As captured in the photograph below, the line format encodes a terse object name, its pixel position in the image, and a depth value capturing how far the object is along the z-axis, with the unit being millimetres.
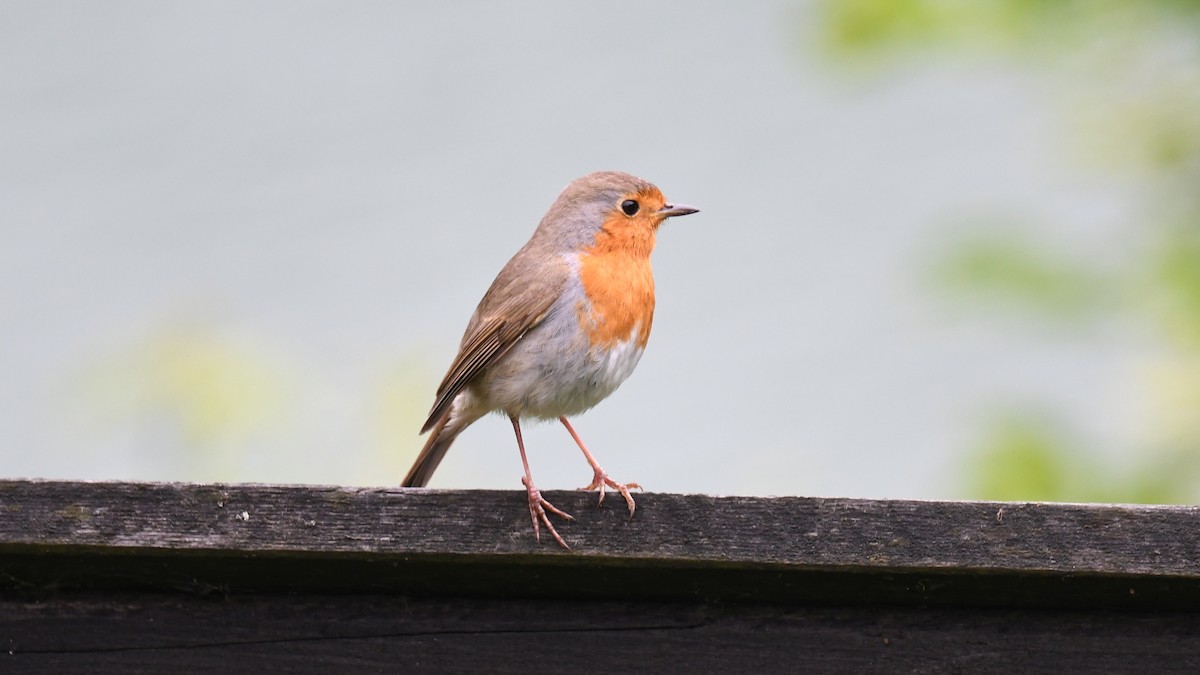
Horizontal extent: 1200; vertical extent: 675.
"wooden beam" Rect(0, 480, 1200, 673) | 4488
